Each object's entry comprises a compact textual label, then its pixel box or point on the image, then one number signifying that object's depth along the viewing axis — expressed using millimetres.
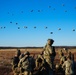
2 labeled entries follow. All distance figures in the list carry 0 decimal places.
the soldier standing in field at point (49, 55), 8975
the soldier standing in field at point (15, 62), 9869
